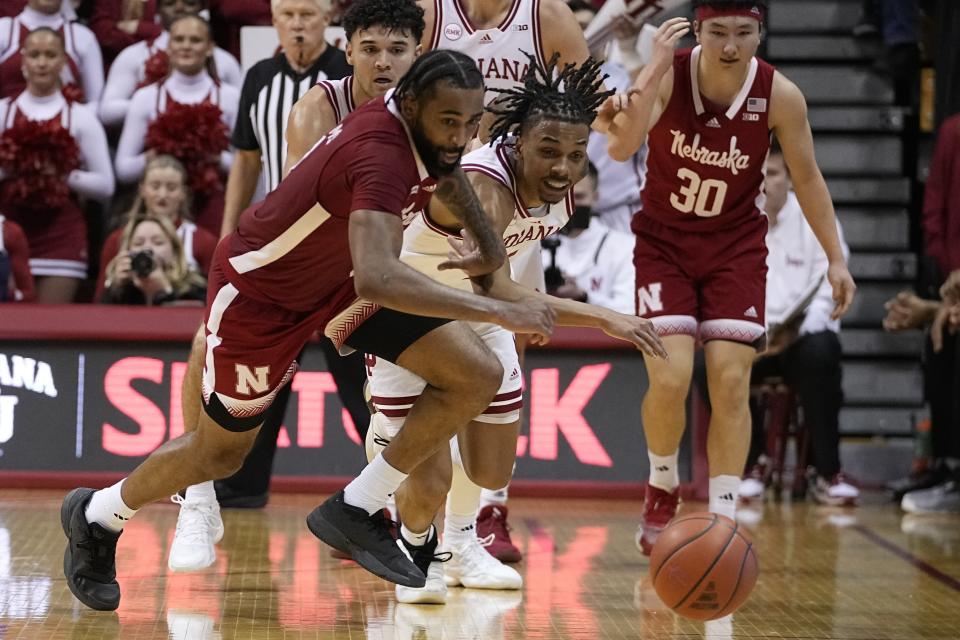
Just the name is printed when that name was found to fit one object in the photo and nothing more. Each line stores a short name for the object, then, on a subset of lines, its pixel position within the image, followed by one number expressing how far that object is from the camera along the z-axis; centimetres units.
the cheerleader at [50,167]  1711
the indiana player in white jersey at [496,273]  948
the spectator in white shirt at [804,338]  1653
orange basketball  902
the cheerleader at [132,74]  1827
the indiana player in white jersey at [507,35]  1163
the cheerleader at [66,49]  1830
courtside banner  1546
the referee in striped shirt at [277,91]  1297
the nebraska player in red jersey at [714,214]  1151
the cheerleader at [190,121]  1730
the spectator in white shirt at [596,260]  1687
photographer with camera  1583
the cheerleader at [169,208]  1648
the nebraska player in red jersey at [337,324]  829
